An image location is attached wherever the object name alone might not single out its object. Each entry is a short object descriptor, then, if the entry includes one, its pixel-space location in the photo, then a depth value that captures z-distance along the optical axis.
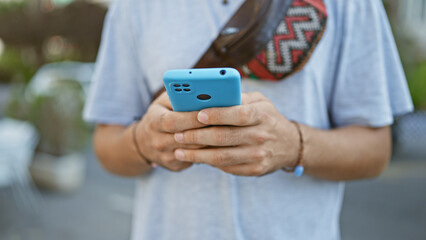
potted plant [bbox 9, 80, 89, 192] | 5.21
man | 1.11
